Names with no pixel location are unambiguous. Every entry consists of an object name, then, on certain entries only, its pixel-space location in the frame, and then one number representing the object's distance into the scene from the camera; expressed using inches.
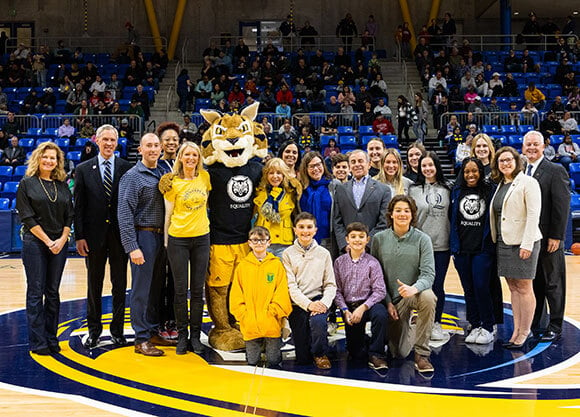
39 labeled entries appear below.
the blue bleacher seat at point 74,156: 488.1
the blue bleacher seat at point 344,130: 519.5
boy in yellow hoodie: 175.0
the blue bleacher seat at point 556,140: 510.6
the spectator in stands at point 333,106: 557.9
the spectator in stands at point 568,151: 481.4
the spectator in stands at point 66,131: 526.9
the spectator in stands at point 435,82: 597.9
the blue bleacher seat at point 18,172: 473.7
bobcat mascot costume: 189.3
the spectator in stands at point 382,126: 519.2
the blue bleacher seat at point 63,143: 505.4
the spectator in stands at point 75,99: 575.2
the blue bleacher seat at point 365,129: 522.0
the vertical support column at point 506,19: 710.5
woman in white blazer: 181.6
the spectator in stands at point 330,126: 501.4
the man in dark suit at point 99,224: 186.4
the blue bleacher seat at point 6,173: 472.1
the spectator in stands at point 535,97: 586.6
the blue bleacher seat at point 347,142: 495.8
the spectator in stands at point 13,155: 488.7
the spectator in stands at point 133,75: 647.8
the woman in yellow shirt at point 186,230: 179.2
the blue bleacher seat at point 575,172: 472.7
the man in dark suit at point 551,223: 191.6
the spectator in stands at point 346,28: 722.2
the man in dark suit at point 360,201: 196.2
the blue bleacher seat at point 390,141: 501.4
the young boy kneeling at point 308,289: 174.1
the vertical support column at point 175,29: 729.6
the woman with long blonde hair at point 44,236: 178.9
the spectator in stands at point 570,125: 529.7
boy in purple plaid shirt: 174.1
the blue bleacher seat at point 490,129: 523.8
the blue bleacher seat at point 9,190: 449.1
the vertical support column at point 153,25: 740.0
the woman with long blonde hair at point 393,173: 204.7
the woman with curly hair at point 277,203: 188.7
